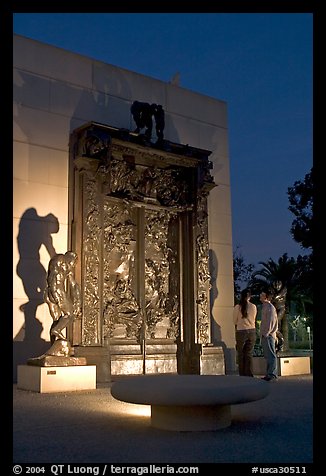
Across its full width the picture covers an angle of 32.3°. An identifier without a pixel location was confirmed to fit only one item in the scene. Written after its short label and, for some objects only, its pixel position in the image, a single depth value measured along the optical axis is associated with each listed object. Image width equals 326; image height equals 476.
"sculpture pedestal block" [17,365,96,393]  8.62
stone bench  5.07
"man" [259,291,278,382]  10.18
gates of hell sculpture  11.20
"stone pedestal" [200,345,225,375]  12.22
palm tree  27.70
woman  10.42
